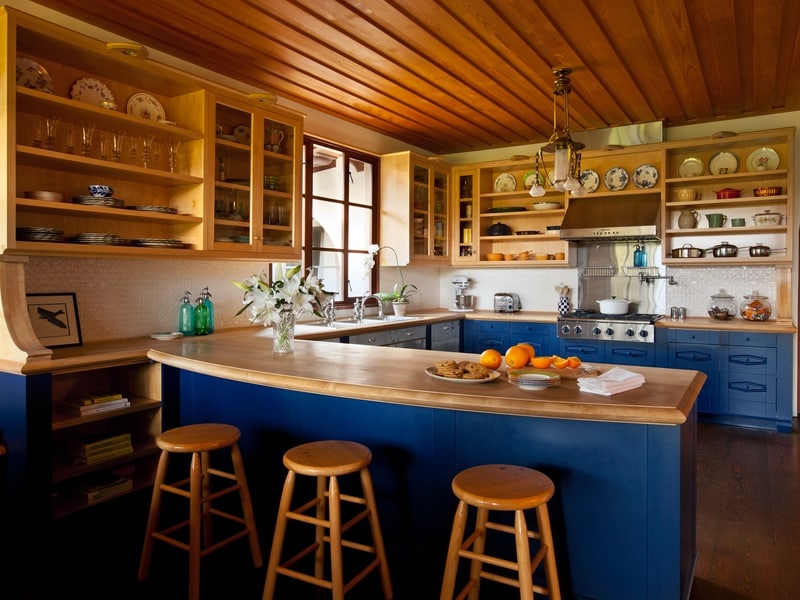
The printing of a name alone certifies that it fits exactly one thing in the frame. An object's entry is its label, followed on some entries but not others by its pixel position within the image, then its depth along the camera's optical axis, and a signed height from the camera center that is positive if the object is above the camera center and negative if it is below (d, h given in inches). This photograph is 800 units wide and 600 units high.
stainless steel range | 205.5 -14.7
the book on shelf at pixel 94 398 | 121.0 -24.5
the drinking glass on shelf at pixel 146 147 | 139.6 +34.4
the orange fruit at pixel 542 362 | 95.6 -12.7
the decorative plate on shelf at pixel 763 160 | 205.3 +47.0
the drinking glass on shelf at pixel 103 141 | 134.3 +34.5
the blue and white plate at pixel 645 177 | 221.1 +43.8
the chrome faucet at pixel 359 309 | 204.8 -8.2
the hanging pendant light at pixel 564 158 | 125.5 +29.4
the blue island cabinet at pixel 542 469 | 77.9 -29.3
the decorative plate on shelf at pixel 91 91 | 130.5 +45.7
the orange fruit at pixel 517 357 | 95.1 -11.9
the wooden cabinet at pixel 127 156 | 114.9 +31.8
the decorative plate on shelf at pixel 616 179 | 227.6 +44.2
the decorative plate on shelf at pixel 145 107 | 141.3 +45.5
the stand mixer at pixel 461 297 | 271.9 -4.8
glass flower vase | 116.2 -9.7
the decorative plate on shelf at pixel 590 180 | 232.5 +44.6
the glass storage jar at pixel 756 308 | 204.1 -7.3
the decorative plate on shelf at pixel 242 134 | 155.1 +42.1
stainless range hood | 211.6 +26.8
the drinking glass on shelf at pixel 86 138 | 127.1 +33.3
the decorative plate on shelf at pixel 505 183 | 257.9 +48.1
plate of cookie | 86.5 -13.5
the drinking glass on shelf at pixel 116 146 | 135.5 +33.6
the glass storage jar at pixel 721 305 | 211.8 -6.5
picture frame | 125.0 -7.5
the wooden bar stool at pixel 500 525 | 68.7 -30.2
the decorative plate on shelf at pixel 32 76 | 116.5 +44.0
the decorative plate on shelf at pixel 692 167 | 219.0 +47.1
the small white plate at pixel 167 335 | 146.2 -12.9
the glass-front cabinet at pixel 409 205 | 232.5 +34.4
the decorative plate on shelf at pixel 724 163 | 212.7 +47.3
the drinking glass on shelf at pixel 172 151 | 146.6 +35.0
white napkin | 79.3 -13.7
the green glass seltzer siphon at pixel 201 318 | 158.7 -9.2
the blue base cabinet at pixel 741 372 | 189.2 -28.7
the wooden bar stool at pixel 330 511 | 78.7 -33.3
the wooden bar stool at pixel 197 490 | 91.5 -35.1
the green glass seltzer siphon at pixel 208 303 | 161.9 -5.0
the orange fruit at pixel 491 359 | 96.0 -12.4
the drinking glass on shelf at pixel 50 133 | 120.3 +32.7
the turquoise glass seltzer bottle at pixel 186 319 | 155.8 -9.1
